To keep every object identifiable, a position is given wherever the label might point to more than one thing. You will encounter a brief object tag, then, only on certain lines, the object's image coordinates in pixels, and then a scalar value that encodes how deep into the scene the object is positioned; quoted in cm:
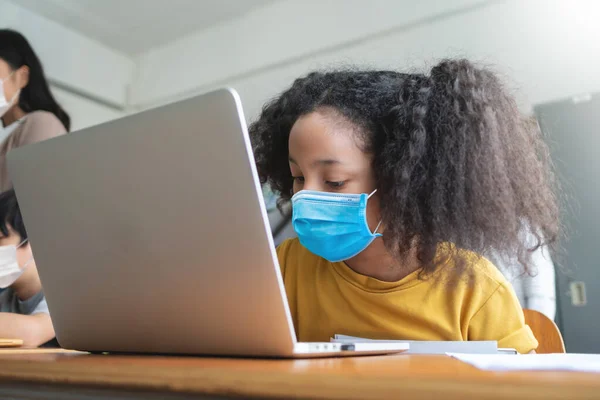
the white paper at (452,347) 69
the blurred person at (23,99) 234
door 184
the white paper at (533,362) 42
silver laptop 53
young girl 91
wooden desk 32
